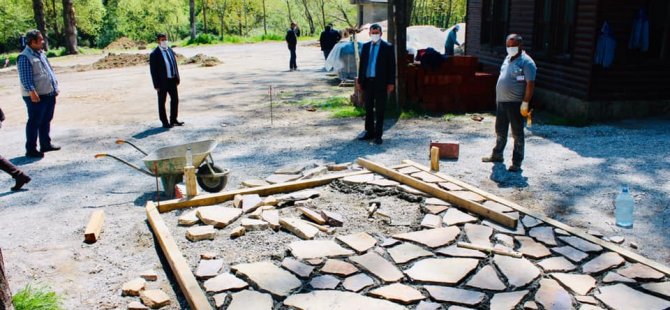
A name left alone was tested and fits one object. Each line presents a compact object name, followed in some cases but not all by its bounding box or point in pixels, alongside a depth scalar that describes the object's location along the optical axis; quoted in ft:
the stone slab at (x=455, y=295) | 13.97
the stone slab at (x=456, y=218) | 19.25
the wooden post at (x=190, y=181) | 21.24
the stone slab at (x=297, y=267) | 15.55
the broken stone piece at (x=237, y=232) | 18.34
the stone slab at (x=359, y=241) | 17.23
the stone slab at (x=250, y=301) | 13.80
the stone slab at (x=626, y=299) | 13.53
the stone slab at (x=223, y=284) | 14.80
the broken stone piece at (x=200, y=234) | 18.24
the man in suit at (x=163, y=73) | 36.86
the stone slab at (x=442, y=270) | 15.15
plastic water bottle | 19.45
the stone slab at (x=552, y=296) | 13.61
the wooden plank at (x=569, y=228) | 15.75
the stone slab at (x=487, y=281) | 14.65
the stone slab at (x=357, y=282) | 14.76
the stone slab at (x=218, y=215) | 19.29
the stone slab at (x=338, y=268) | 15.60
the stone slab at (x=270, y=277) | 14.73
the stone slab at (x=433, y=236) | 17.55
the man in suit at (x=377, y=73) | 31.32
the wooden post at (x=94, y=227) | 18.65
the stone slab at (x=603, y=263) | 15.55
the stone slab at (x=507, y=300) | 13.62
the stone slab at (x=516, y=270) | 14.92
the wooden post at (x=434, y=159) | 25.16
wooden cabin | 36.94
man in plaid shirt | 28.76
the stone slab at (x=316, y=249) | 16.76
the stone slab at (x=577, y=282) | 14.39
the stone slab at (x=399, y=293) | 14.12
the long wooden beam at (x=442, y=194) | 18.95
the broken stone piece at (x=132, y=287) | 15.02
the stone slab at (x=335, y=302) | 13.76
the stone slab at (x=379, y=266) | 15.31
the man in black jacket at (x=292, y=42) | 73.87
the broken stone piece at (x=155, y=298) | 14.33
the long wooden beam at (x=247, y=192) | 21.02
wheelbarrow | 21.92
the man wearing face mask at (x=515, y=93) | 24.93
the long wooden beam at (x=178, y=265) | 13.80
